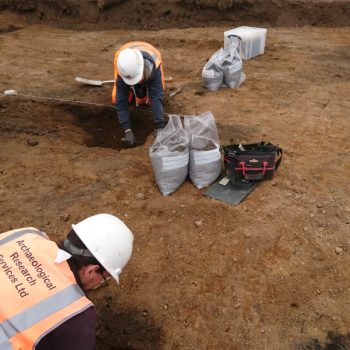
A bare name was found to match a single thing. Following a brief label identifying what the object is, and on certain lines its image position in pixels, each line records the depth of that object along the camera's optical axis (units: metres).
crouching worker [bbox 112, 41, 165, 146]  4.27
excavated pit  5.21
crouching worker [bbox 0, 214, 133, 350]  1.71
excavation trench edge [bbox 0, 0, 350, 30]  9.16
